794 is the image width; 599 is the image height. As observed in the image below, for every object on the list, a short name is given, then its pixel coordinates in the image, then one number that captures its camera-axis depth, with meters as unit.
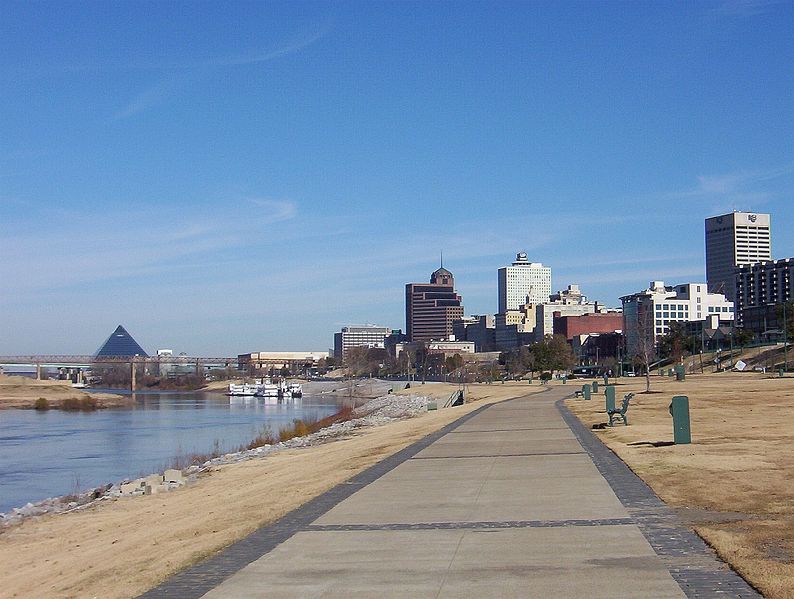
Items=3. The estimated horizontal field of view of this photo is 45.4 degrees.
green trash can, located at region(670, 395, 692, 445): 19.20
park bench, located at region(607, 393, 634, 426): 26.34
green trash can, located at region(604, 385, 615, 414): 28.97
